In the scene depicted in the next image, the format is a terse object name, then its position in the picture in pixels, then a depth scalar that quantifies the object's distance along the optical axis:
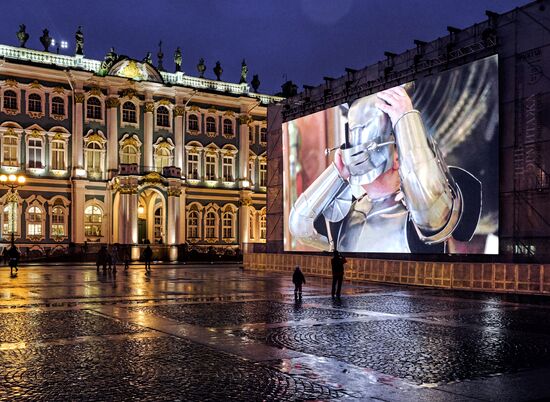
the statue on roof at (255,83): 67.81
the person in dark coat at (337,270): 21.56
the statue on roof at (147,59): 60.30
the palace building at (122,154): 54.00
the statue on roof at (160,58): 63.59
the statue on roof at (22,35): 55.41
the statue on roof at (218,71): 66.00
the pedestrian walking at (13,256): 33.69
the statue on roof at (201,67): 64.31
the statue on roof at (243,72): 66.00
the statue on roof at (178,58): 62.25
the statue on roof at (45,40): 56.62
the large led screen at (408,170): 26.91
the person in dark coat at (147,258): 36.89
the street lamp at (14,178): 34.65
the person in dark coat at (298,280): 21.02
